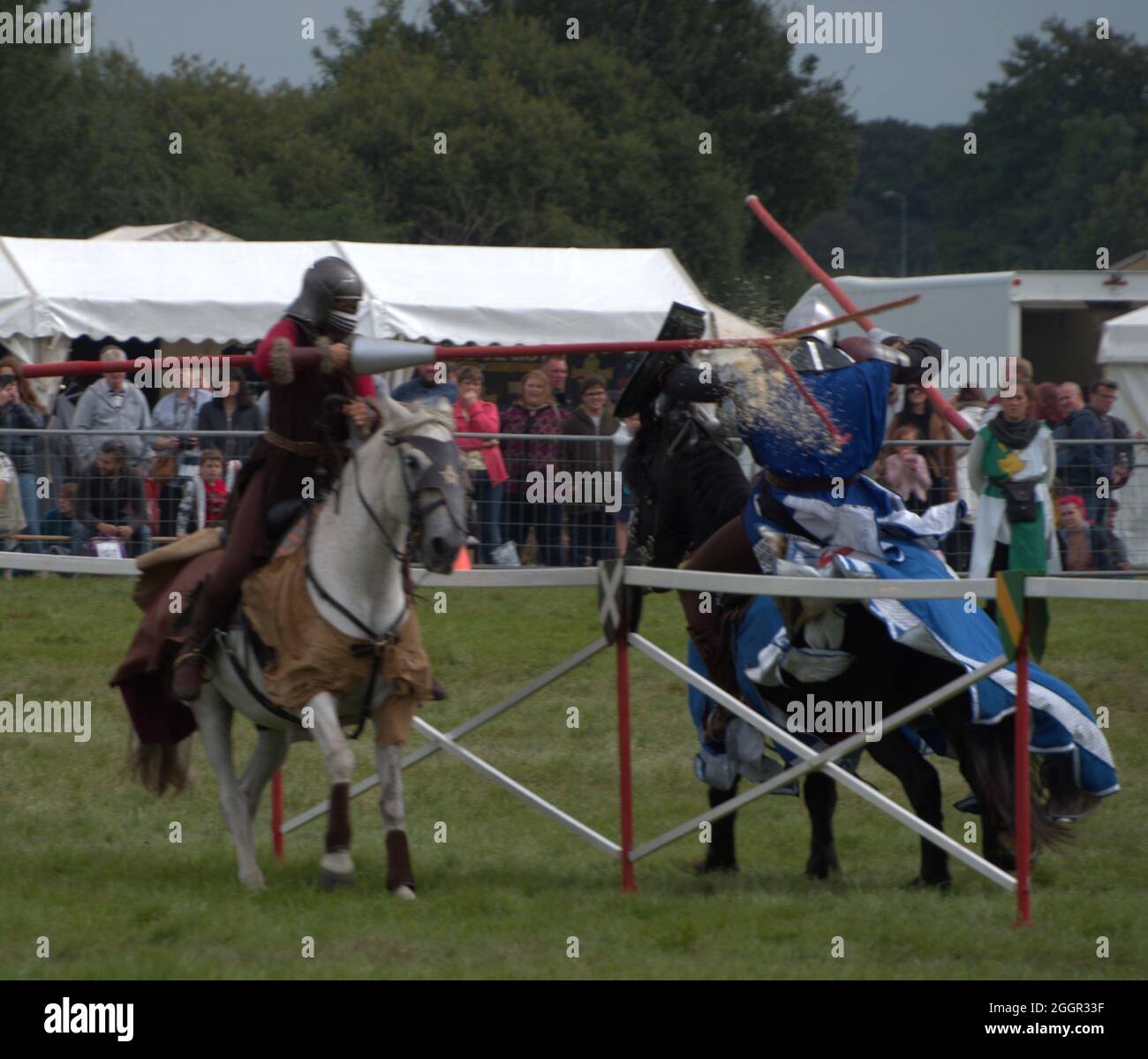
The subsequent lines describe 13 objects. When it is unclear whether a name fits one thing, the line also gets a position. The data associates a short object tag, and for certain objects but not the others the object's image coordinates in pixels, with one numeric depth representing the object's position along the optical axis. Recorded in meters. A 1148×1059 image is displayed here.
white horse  12.12
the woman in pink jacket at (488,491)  24.11
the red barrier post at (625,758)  13.23
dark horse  13.40
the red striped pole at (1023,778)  11.85
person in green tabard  23.14
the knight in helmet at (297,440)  13.12
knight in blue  13.34
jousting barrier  11.85
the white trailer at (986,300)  37.94
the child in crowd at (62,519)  25.36
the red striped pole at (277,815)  15.07
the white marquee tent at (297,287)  33.84
